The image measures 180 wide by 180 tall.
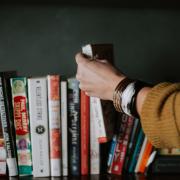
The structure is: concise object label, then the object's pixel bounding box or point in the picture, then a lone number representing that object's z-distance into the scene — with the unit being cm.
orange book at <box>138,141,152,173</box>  125
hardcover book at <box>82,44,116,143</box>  114
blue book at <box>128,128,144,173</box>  125
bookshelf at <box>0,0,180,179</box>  137
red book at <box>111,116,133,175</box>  124
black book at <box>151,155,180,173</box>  126
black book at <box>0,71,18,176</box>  121
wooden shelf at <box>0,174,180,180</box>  122
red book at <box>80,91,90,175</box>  122
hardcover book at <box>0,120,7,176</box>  122
